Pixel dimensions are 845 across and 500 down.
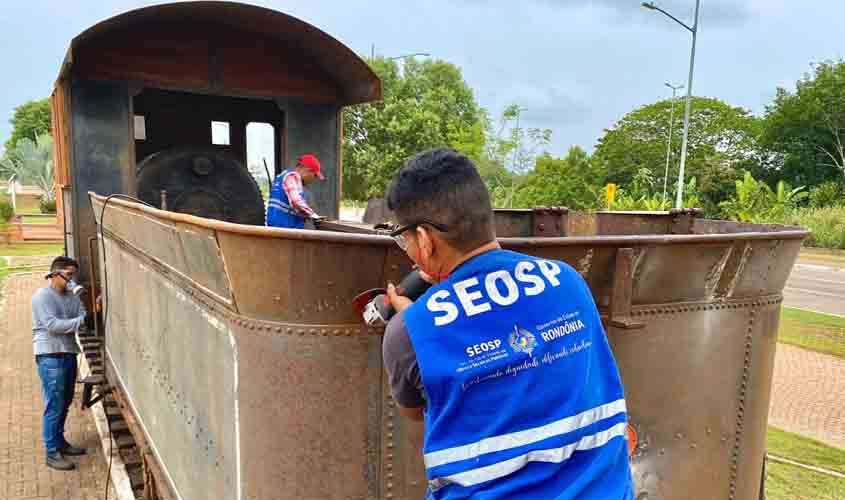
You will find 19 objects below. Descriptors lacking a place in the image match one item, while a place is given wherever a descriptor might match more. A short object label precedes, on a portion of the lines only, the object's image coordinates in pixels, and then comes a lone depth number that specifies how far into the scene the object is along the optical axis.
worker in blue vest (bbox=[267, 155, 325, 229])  5.45
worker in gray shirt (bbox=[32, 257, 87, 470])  5.44
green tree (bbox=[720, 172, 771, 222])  28.16
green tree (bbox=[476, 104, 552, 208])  29.70
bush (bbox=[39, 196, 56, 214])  41.69
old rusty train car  2.24
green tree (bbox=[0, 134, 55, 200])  44.96
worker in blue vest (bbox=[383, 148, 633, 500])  1.45
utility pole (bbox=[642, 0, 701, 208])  20.11
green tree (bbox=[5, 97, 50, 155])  74.25
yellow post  22.03
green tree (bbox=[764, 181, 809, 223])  27.09
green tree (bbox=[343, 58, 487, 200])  28.80
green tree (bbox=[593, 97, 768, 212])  44.66
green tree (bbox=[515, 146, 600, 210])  39.19
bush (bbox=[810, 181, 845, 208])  35.31
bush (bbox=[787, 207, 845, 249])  29.20
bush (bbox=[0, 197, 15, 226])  26.02
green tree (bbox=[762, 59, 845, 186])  40.06
